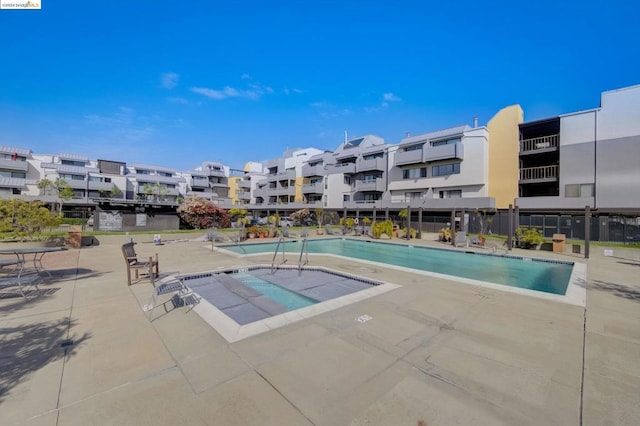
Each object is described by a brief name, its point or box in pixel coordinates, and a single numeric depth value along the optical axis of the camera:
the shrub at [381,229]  23.62
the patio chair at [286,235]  21.44
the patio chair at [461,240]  19.27
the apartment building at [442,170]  30.47
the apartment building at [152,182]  56.81
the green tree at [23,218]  13.91
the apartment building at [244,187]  68.12
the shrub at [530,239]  17.50
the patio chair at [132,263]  7.35
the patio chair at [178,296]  5.67
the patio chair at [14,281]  5.92
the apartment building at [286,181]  53.19
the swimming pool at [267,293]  5.19
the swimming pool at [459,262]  10.46
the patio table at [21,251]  6.51
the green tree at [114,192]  51.34
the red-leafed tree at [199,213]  25.22
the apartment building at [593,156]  22.97
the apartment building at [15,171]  43.50
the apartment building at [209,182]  63.57
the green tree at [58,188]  42.81
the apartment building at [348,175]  40.97
